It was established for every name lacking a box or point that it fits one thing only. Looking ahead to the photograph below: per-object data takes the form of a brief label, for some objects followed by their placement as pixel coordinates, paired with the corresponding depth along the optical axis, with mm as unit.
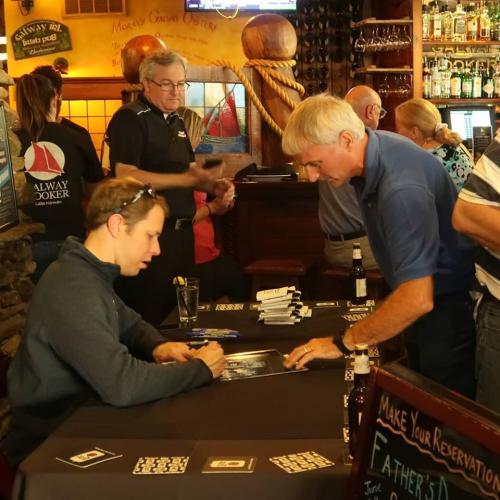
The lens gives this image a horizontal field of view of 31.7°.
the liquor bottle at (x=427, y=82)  7910
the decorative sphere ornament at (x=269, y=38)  6410
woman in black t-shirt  4914
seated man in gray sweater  2320
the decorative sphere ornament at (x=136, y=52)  6449
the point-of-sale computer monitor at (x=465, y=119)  7652
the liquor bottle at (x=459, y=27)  7918
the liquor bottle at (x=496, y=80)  8047
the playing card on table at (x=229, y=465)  1834
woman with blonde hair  5426
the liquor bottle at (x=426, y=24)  7875
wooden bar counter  6125
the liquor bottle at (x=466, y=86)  7992
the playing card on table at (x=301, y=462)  1840
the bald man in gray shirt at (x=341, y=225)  5242
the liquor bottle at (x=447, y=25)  7922
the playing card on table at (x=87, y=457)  1895
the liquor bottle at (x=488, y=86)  8023
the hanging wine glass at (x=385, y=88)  7922
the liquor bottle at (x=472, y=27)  7949
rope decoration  6445
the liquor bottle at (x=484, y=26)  7961
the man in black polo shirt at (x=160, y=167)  4379
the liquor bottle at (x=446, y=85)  7957
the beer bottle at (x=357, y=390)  1891
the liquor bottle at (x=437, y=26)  7879
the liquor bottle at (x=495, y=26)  7992
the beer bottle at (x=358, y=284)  3520
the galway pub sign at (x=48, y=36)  9688
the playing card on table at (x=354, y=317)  3285
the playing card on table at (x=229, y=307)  3529
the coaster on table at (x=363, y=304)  3537
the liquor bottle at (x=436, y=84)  7949
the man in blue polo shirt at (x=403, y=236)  2438
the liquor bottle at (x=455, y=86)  7938
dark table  1814
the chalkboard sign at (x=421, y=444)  1288
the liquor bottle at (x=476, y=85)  8016
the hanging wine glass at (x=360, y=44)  7949
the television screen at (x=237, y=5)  8891
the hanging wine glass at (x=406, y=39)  7688
